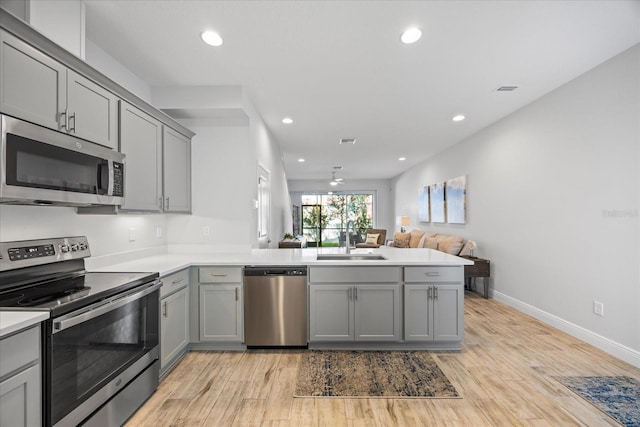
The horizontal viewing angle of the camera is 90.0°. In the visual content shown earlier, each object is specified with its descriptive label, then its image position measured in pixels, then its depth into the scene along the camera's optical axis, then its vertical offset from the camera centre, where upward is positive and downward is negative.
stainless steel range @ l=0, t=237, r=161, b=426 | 1.46 -0.60
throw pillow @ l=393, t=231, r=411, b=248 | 8.04 -0.61
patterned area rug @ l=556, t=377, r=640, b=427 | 2.01 -1.25
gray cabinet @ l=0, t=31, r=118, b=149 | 1.49 +0.67
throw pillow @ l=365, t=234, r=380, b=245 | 9.06 -0.65
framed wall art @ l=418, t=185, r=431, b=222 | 7.64 +0.26
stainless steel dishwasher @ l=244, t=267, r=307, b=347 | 2.97 -0.83
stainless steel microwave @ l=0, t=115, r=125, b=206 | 1.47 +0.27
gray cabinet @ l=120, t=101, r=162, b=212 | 2.40 +0.48
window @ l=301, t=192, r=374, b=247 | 11.88 +0.16
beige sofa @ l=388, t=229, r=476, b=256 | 5.49 -0.52
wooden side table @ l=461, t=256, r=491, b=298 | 4.79 -0.81
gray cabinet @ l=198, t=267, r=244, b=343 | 2.96 -0.83
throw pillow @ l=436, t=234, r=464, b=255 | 5.57 -0.50
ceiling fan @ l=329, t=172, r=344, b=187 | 10.52 +1.20
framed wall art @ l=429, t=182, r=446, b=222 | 6.76 +0.32
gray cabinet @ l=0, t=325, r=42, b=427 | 1.21 -0.65
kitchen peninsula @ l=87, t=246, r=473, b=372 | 2.93 -0.78
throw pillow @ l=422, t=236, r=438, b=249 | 6.40 -0.54
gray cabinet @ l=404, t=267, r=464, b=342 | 2.93 -0.86
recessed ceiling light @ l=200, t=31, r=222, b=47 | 2.42 +1.38
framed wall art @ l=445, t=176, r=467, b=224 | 5.79 +0.32
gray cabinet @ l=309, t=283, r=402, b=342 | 2.94 -0.88
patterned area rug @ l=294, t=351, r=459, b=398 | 2.29 -1.25
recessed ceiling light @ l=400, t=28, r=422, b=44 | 2.38 +1.37
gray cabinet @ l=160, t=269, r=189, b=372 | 2.48 -0.83
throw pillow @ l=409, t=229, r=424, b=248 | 7.51 -0.52
